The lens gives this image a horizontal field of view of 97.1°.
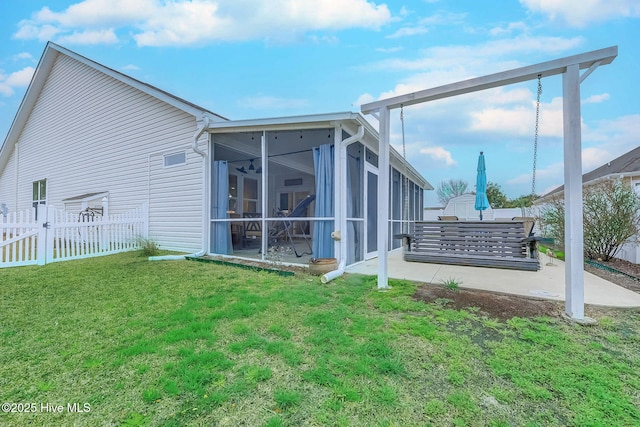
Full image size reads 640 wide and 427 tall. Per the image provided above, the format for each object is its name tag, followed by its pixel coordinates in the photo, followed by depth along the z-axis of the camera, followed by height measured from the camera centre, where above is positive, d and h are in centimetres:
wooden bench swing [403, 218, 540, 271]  354 -39
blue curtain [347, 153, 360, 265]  556 -17
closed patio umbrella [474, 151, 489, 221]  623 +69
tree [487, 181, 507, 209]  2792 +211
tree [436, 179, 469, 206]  3272 +327
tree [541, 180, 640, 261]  628 -3
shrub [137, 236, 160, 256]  673 -72
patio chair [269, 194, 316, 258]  629 -21
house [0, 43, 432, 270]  548 +137
